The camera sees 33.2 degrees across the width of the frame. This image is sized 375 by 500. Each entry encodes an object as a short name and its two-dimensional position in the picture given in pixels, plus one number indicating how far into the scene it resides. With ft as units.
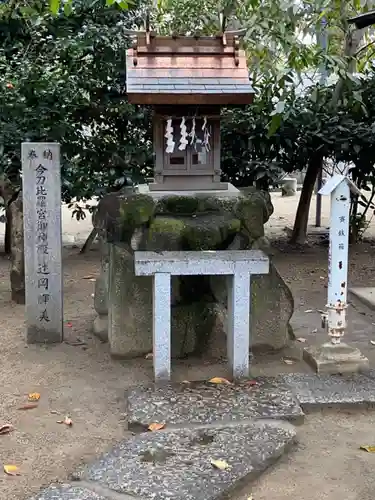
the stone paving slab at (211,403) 12.95
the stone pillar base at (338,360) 15.56
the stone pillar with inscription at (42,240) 17.74
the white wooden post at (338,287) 15.42
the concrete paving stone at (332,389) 13.91
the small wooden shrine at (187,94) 16.67
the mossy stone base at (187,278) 16.75
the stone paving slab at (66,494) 9.98
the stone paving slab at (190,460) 10.29
